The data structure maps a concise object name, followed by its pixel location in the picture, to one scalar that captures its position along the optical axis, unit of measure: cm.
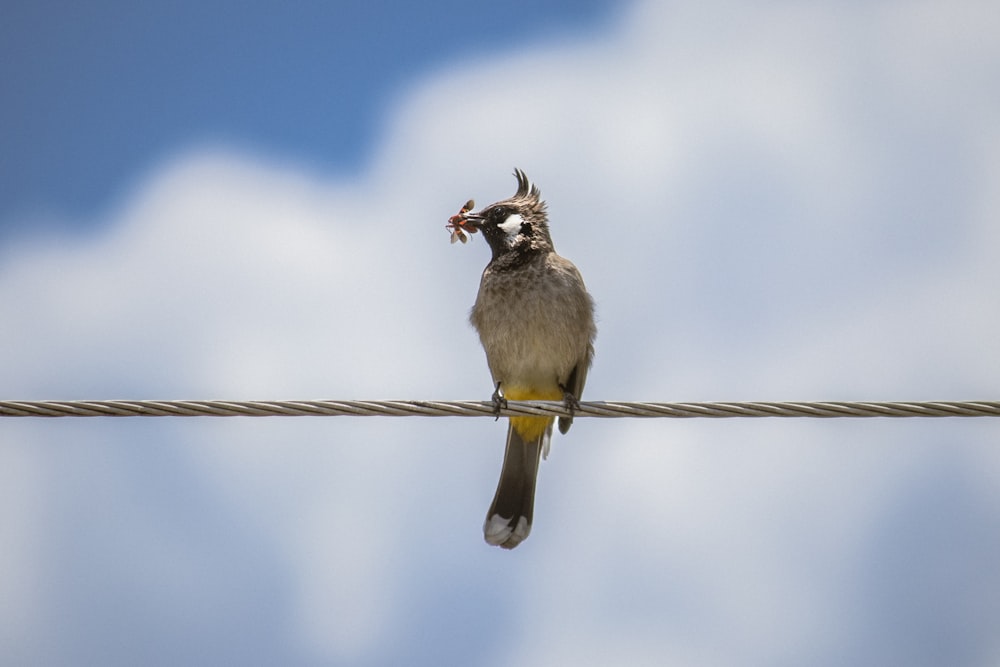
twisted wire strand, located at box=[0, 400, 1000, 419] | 787
